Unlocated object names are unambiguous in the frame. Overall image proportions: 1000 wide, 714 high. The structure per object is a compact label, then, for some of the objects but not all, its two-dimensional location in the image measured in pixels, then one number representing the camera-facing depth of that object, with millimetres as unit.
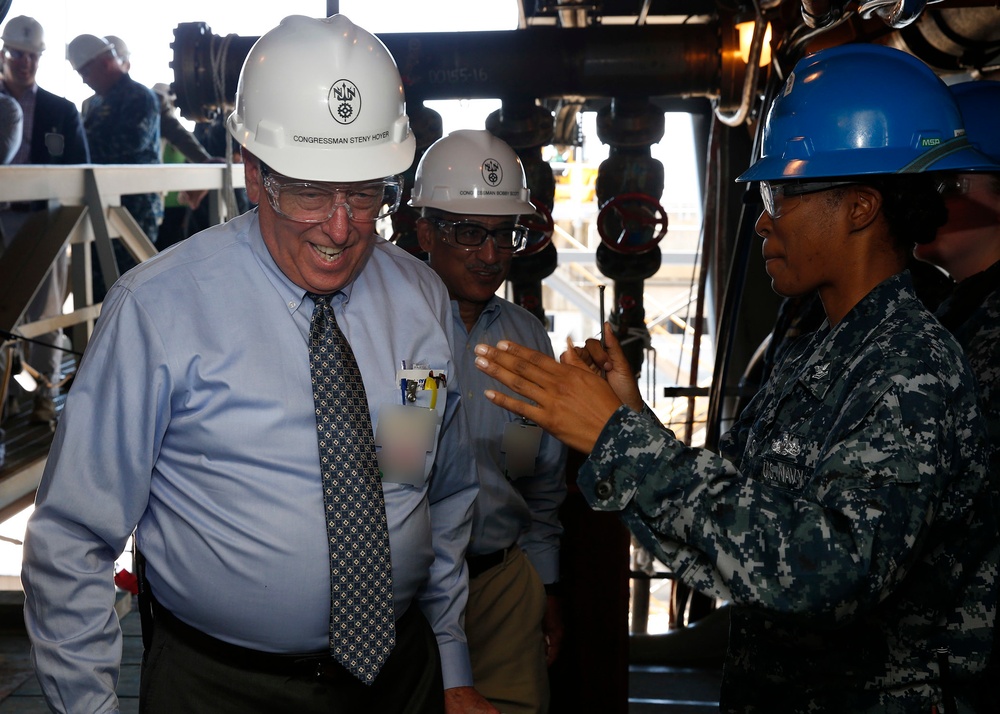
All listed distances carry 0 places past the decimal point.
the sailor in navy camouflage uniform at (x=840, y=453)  1292
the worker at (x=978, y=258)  2072
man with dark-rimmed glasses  2613
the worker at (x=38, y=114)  5645
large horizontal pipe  4668
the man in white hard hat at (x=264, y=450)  1655
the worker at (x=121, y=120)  6090
